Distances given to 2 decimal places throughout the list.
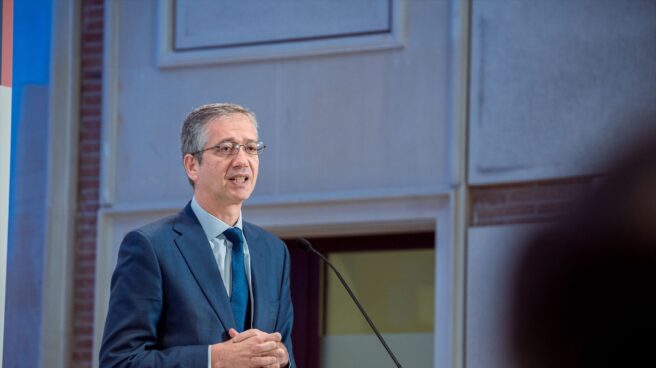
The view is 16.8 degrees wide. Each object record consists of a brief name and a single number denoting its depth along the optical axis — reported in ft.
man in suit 15.23
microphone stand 19.19
